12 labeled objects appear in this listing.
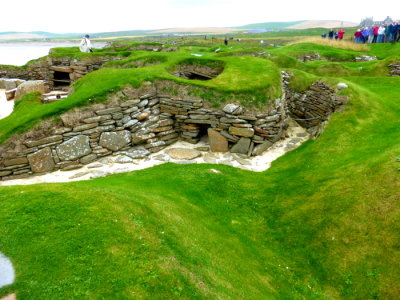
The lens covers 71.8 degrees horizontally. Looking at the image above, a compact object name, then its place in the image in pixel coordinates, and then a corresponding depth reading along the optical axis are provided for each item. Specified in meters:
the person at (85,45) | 25.58
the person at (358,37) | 36.69
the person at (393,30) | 31.80
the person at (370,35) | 36.47
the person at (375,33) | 34.66
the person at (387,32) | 33.35
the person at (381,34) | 34.06
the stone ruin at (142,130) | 12.09
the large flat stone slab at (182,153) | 13.81
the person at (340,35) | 38.66
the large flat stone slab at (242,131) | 14.06
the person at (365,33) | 36.66
